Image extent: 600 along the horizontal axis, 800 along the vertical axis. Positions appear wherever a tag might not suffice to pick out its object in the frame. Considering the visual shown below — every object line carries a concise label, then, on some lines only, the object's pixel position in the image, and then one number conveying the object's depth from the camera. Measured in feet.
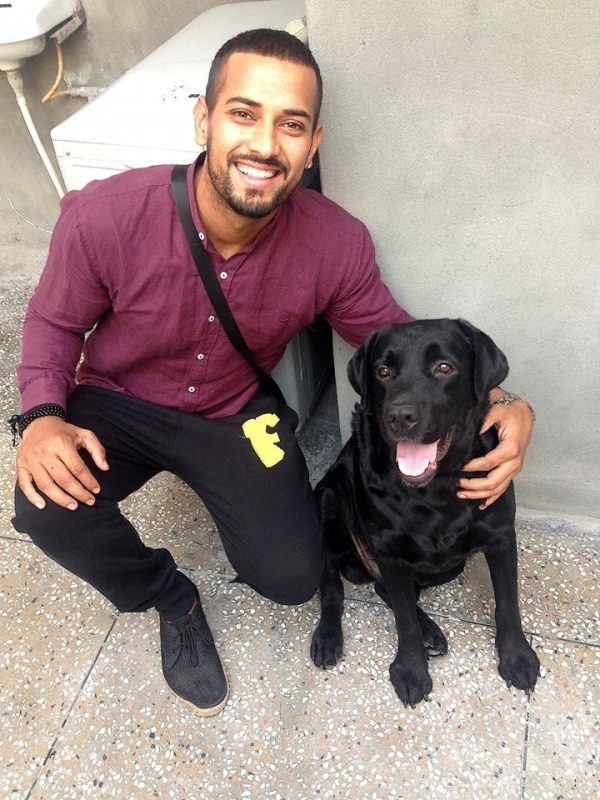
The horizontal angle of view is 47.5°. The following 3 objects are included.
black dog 5.45
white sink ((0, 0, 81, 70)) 9.48
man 5.57
